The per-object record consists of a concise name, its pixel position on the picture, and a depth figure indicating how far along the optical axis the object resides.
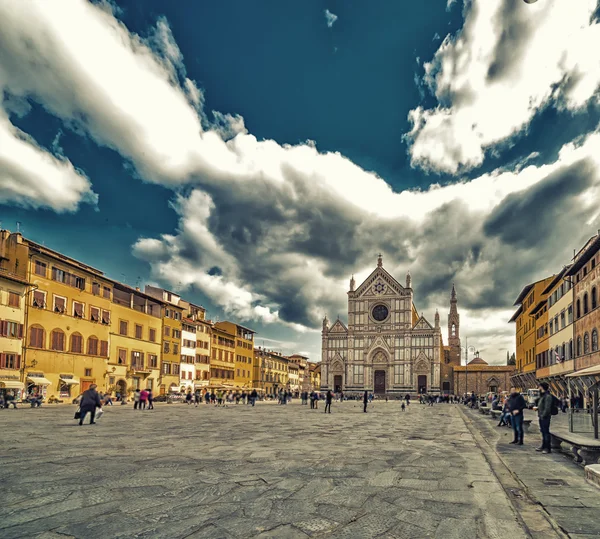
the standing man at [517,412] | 13.97
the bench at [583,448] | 9.94
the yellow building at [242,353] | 75.25
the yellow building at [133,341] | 44.69
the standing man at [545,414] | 12.09
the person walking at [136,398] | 35.37
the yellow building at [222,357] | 66.75
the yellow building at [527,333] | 53.88
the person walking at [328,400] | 34.00
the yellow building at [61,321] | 34.38
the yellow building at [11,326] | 31.75
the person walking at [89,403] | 18.48
